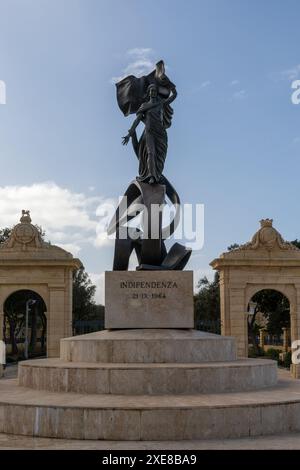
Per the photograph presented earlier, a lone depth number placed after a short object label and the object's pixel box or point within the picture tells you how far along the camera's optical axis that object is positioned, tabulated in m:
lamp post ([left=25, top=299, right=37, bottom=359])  36.78
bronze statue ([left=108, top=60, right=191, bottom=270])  13.80
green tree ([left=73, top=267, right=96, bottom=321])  46.88
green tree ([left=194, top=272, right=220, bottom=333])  47.38
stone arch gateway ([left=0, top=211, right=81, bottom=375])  27.14
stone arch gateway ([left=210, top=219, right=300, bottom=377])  27.53
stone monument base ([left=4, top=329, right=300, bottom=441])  8.35
